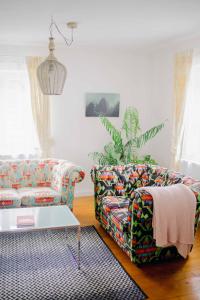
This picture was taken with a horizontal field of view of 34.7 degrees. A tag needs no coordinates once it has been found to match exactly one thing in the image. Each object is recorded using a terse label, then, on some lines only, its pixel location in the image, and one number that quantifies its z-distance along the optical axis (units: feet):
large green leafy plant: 17.34
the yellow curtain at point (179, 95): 15.67
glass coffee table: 10.19
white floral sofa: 13.61
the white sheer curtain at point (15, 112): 17.02
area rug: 9.00
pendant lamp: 10.14
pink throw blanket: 9.80
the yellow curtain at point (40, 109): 17.17
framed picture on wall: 18.60
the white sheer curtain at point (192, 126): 15.42
